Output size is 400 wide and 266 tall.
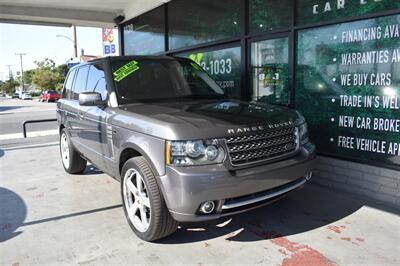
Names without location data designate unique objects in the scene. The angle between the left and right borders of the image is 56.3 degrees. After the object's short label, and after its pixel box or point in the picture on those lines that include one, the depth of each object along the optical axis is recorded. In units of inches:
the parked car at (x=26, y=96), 2568.9
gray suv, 126.3
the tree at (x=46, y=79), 2539.4
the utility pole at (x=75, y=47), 1210.9
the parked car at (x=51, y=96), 1929.4
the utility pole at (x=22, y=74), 3705.7
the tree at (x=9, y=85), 3962.8
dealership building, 185.5
